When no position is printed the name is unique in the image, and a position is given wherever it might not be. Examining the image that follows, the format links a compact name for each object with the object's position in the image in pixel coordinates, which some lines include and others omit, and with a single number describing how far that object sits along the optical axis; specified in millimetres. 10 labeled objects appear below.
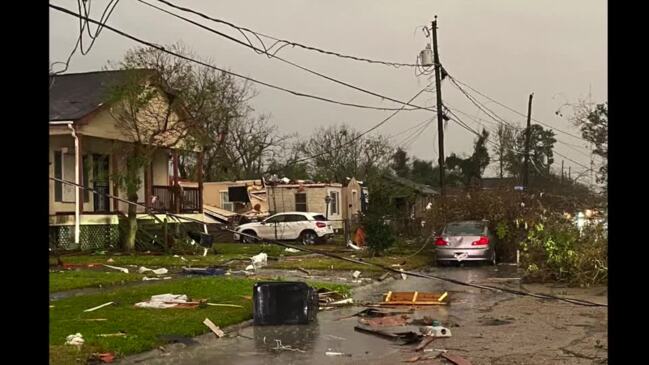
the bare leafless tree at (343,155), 62688
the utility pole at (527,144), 43531
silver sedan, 23172
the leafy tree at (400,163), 70188
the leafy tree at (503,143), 50281
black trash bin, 11742
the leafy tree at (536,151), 45662
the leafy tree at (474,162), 50000
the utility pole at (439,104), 31641
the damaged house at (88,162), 26969
